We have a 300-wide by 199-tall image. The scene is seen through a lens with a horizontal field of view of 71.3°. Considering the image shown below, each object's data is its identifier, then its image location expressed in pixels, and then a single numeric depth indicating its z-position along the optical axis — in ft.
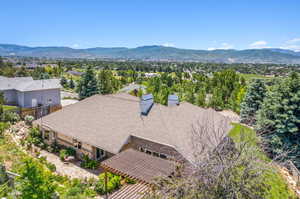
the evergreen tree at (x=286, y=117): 58.29
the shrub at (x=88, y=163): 48.93
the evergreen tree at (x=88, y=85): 119.34
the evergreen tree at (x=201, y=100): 121.60
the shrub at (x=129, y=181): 37.62
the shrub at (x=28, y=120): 74.90
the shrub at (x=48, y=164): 46.56
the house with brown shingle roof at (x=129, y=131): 39.88
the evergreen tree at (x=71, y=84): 183.83
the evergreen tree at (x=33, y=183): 26.84
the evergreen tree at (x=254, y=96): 95.61
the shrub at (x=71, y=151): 53.43
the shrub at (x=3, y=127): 61.26
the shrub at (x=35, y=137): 59.98
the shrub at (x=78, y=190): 35.81
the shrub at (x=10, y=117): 73.77
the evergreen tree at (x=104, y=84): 138.56
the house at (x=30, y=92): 90.48
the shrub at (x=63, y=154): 52.19
